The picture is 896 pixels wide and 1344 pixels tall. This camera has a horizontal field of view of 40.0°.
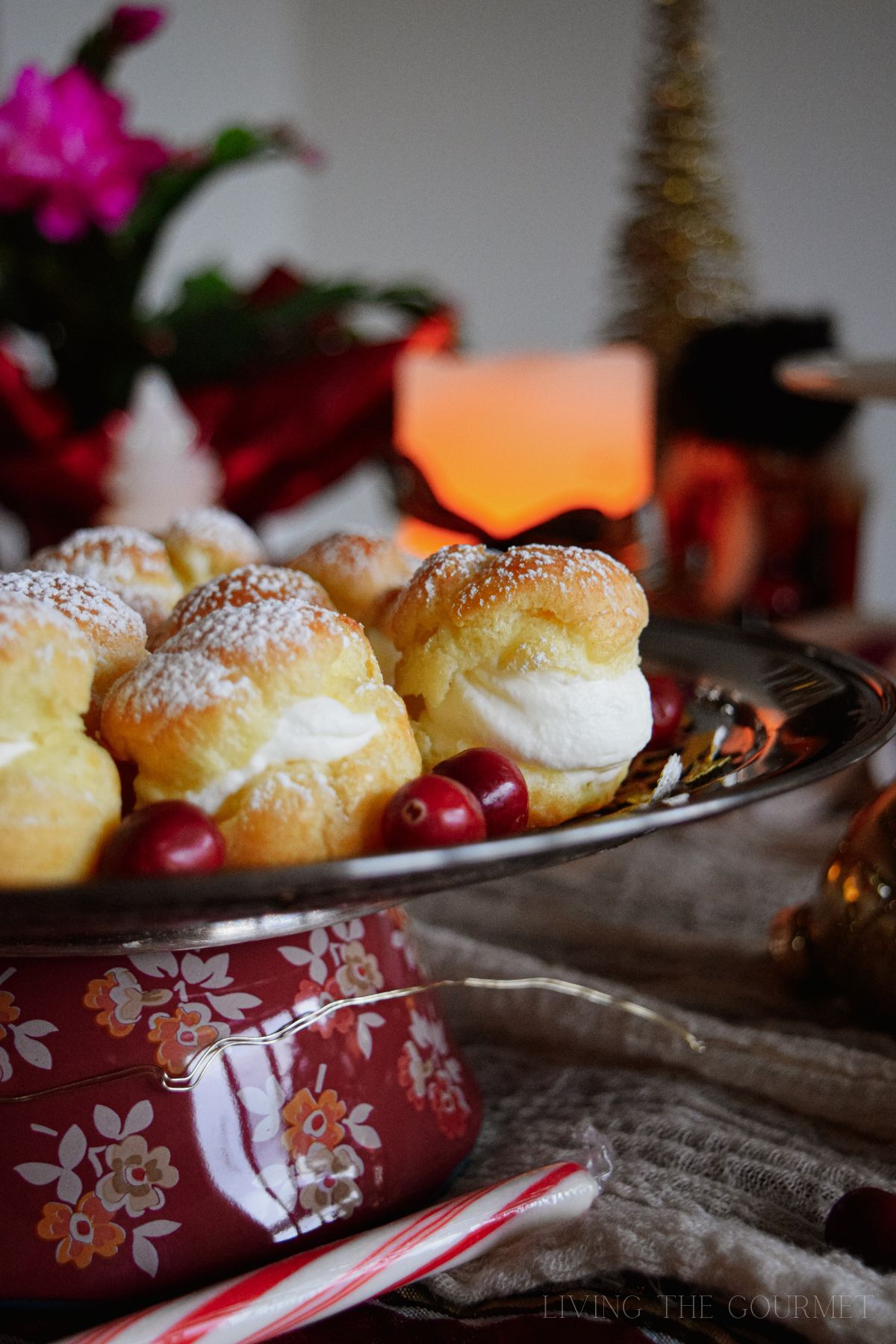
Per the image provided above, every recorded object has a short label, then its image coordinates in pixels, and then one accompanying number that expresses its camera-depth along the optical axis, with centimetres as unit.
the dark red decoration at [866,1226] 51
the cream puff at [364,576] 64
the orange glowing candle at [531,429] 132
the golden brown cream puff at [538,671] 54
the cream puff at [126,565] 65
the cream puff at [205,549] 70
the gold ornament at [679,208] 173
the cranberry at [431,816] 44
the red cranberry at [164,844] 41
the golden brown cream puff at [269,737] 47
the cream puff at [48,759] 43
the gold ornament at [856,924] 69
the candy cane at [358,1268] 46
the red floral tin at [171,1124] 51
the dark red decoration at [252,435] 129
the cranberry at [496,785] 48
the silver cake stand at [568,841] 36
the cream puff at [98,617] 54
